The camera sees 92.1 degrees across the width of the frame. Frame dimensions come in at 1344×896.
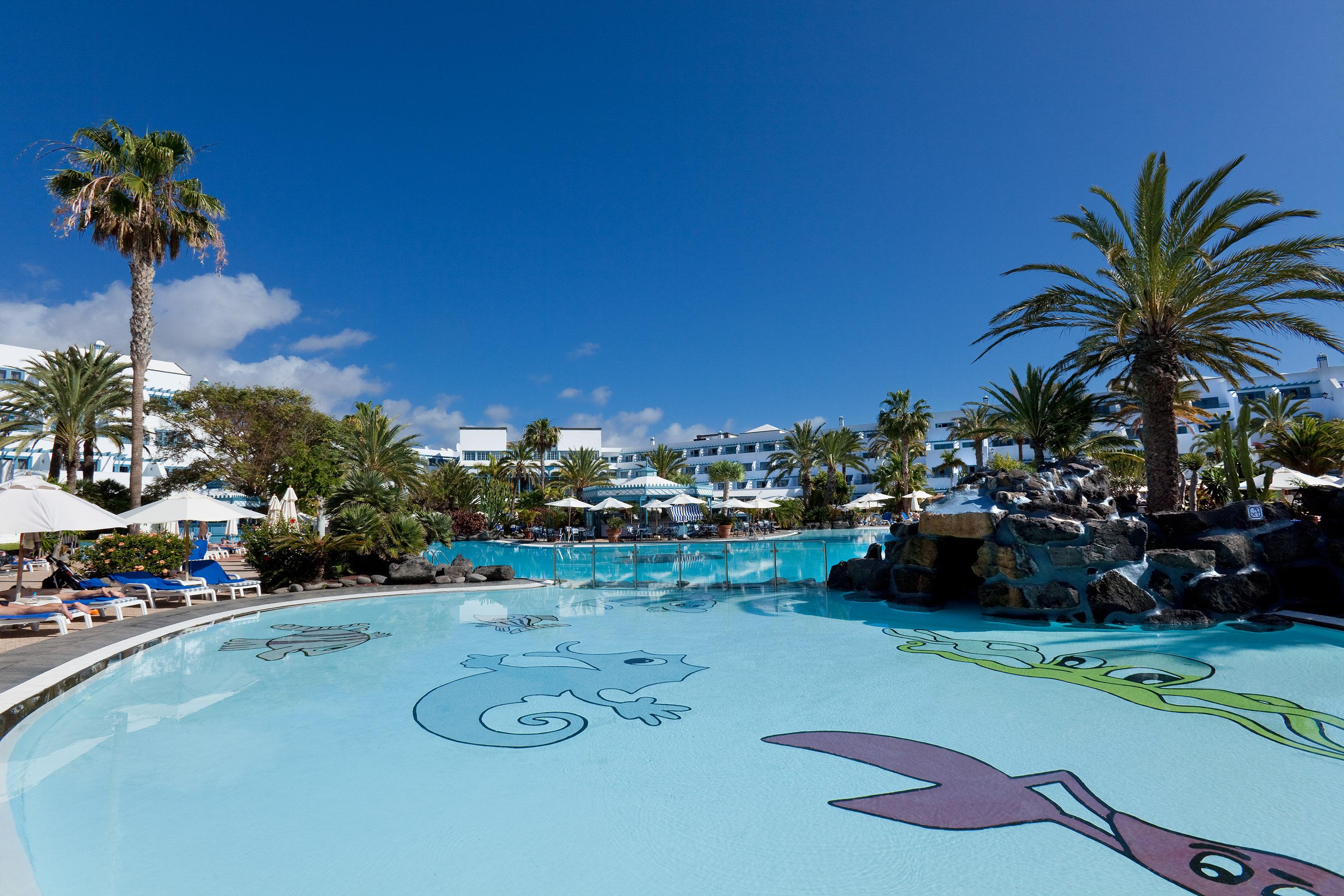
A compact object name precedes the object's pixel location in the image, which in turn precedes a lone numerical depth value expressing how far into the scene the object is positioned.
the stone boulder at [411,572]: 15.86
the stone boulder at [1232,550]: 10.06
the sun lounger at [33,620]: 8.65
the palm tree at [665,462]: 55.91
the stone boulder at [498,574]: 16.89
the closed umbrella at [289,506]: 17.48
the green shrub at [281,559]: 14.77
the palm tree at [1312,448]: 20.28
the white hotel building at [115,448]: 37.97
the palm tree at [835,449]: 49.00
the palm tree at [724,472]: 48.75
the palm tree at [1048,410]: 17.16
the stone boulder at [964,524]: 10.99
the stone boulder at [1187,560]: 9.96
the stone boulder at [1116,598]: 9.91
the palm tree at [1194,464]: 16.23
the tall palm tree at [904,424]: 42.12
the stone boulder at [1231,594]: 9.80
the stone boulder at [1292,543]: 10.09
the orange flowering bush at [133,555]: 13.54
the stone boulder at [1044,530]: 10.12
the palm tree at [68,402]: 25.38
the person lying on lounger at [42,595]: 8.80
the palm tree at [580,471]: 49.06
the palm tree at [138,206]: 16.44
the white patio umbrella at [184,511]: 13.05
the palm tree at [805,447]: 49.50
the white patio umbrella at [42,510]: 9.16
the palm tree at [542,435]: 49.83
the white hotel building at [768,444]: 51.88
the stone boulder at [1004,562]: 10.47
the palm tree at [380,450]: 35.06
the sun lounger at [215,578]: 13.41
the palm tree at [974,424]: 27.28
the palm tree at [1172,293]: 11.31
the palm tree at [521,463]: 53.22
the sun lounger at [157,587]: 11.79
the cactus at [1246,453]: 13.12
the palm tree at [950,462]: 48.66
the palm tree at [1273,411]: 30.81
